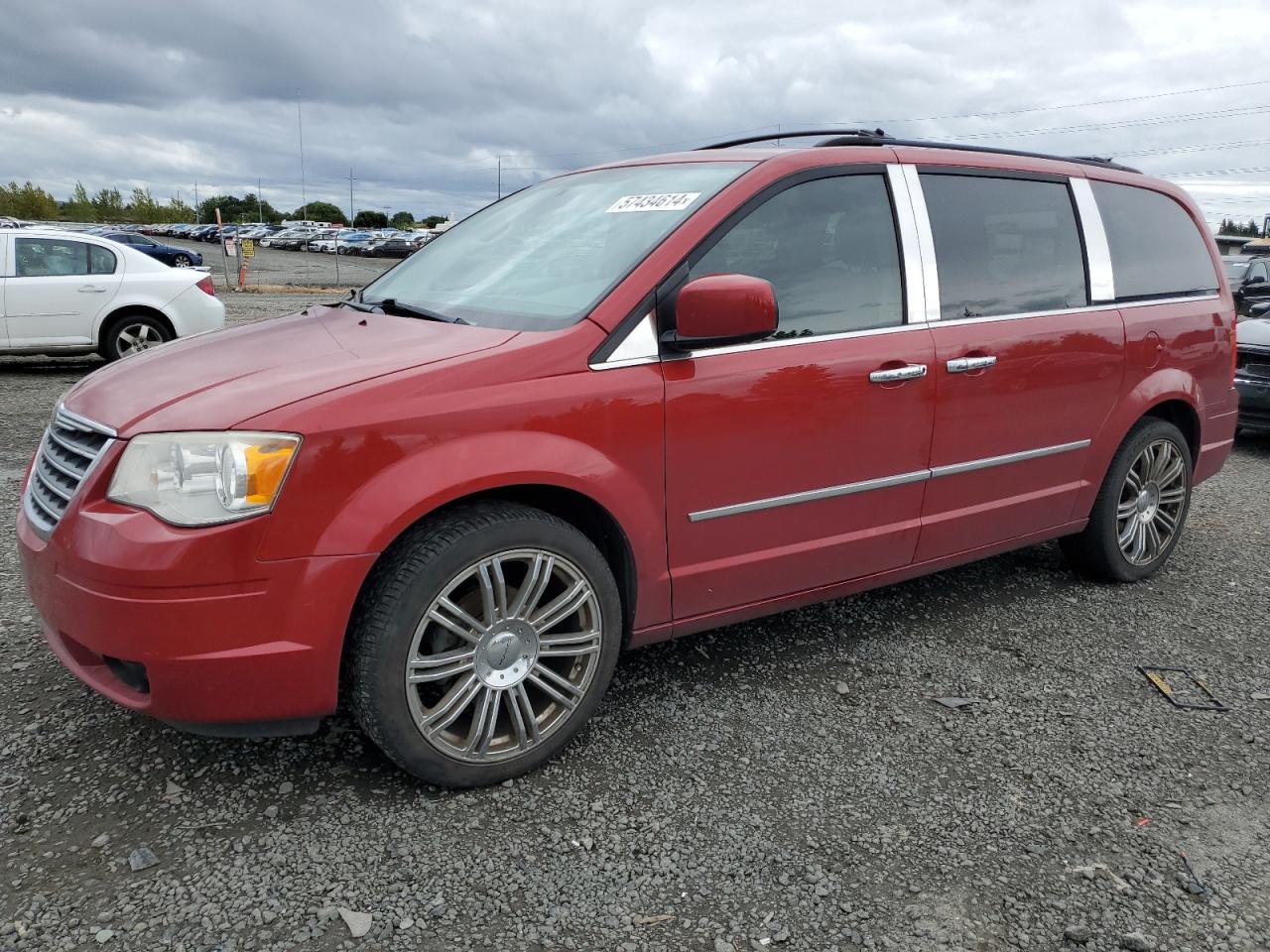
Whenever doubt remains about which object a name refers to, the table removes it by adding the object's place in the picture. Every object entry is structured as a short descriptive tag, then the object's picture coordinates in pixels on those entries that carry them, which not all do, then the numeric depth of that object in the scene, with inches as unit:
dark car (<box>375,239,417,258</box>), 1940.2
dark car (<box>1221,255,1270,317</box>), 491.5
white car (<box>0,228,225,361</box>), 380.5
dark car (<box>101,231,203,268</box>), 957.7
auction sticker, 120.7
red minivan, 92.0
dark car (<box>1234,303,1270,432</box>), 312.5
